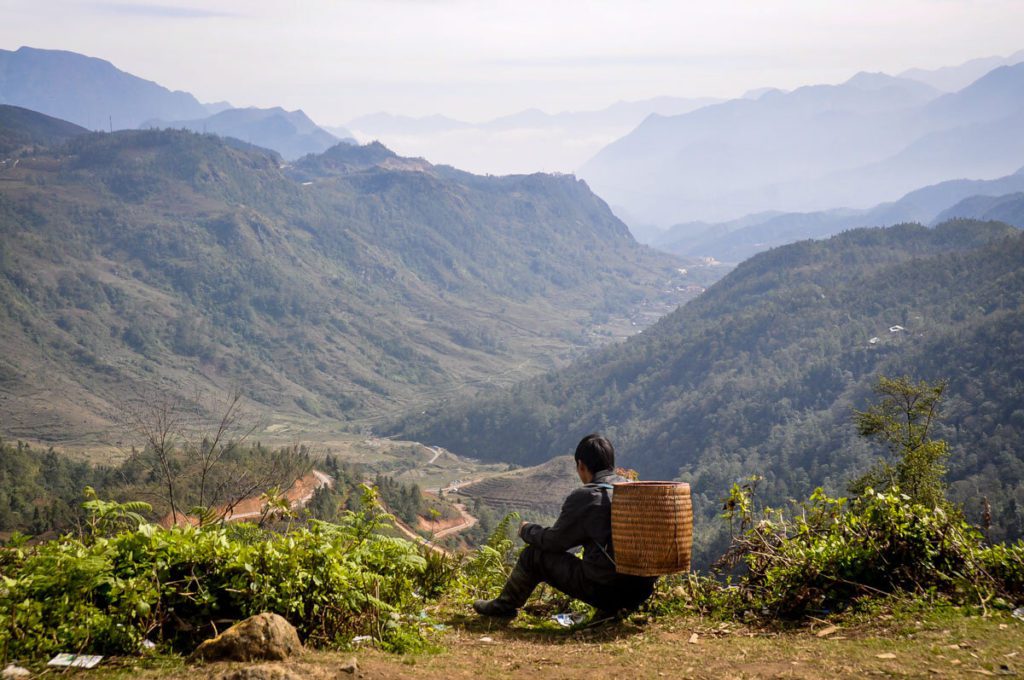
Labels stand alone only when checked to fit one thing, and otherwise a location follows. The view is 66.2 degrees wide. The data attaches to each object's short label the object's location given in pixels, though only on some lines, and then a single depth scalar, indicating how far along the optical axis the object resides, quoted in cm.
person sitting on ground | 639
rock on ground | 481
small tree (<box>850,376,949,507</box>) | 1526
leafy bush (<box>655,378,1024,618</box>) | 629
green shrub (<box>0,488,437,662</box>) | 485
